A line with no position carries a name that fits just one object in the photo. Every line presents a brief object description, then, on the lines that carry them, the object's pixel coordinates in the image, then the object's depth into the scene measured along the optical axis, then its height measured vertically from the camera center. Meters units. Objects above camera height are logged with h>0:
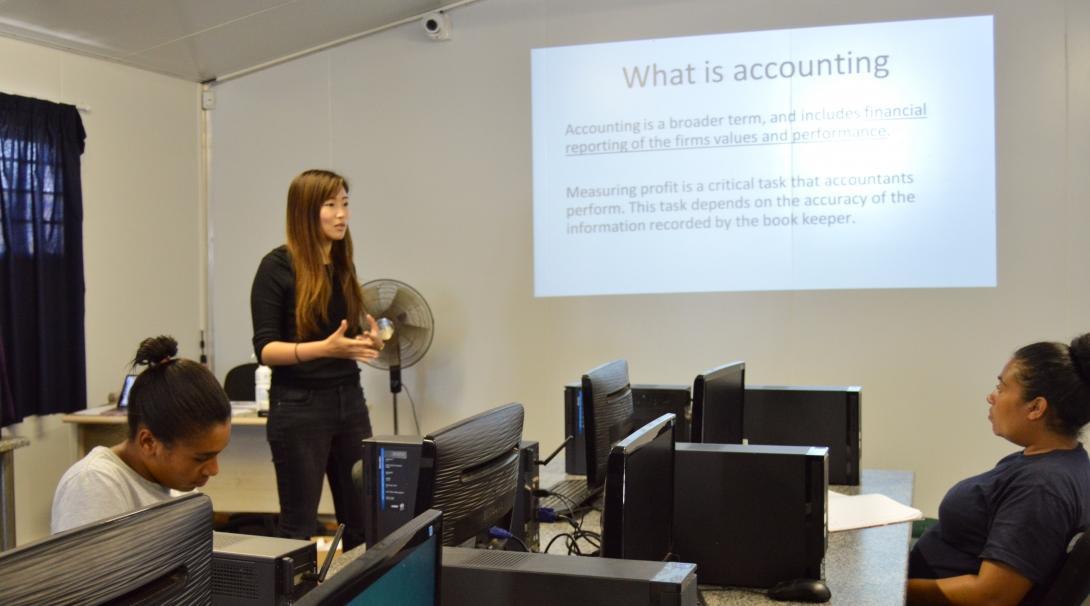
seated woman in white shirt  1.64 -0.25
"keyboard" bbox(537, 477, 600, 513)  2.56 -0.57
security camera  4.80 +1.41
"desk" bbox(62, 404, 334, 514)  4.48 -0.81
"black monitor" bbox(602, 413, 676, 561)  1.45 -0.34
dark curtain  4.10 +0.20
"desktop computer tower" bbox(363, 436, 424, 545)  2.01 -0.40
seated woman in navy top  1.95 -0.46
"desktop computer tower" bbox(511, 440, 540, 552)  2.17 -0.48
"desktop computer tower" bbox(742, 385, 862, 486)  2.96 -0.41
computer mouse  1.79 -0.58
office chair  4.80 -0.42
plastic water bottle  4.45 -0.41
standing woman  2.74 -0.15
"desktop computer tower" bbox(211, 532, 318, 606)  1.38 -0.41
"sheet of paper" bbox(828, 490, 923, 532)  2.42 -0.59
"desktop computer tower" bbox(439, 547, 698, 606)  1.18 -0.38
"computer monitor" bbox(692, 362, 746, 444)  2.32 -0.29
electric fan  4.45 -0.09
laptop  4.34 -0.47
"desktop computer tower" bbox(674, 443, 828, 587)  1.89 -0.45
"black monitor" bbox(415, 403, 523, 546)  1.52 -0.30
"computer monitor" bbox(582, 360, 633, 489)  2.19 -0.29
